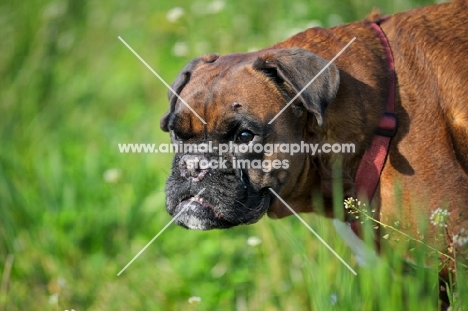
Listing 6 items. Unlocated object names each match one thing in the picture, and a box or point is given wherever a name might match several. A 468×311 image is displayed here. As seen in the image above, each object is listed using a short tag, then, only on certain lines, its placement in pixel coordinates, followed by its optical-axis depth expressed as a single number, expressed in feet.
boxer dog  11.16
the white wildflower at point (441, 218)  9.04
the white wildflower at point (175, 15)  15.51
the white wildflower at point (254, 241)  13.69
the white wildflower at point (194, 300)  12.04
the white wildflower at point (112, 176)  16.22
